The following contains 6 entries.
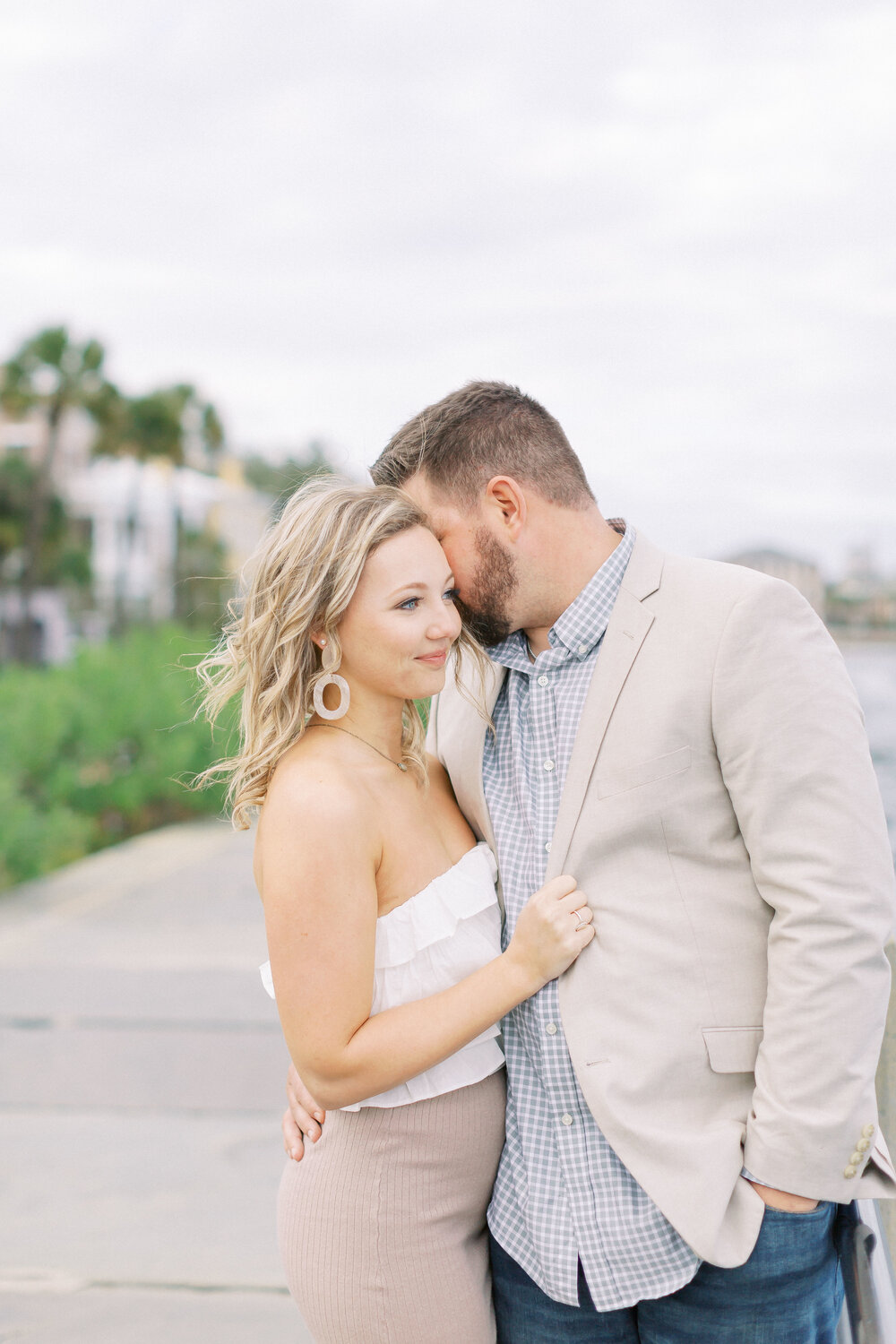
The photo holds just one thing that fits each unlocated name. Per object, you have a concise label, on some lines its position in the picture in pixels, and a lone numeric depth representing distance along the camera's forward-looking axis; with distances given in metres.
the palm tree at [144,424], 27.78
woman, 1.73
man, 1.65
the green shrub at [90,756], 8.08
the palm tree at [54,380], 26.53
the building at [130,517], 26.58
